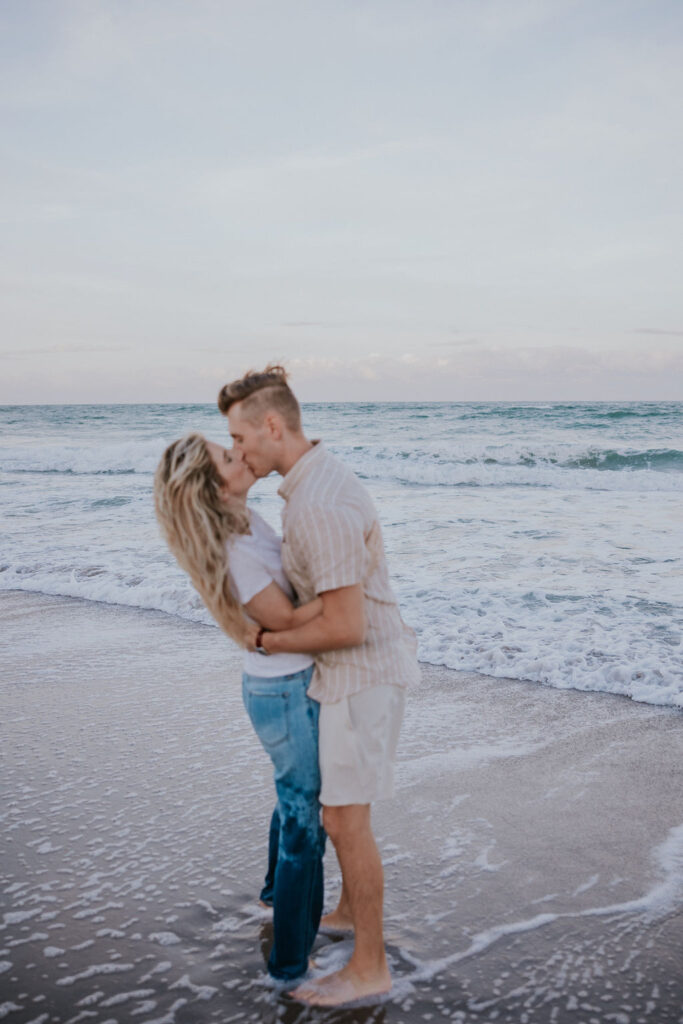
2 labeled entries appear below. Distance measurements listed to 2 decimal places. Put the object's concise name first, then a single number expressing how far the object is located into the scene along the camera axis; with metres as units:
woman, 2.35
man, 2.27
